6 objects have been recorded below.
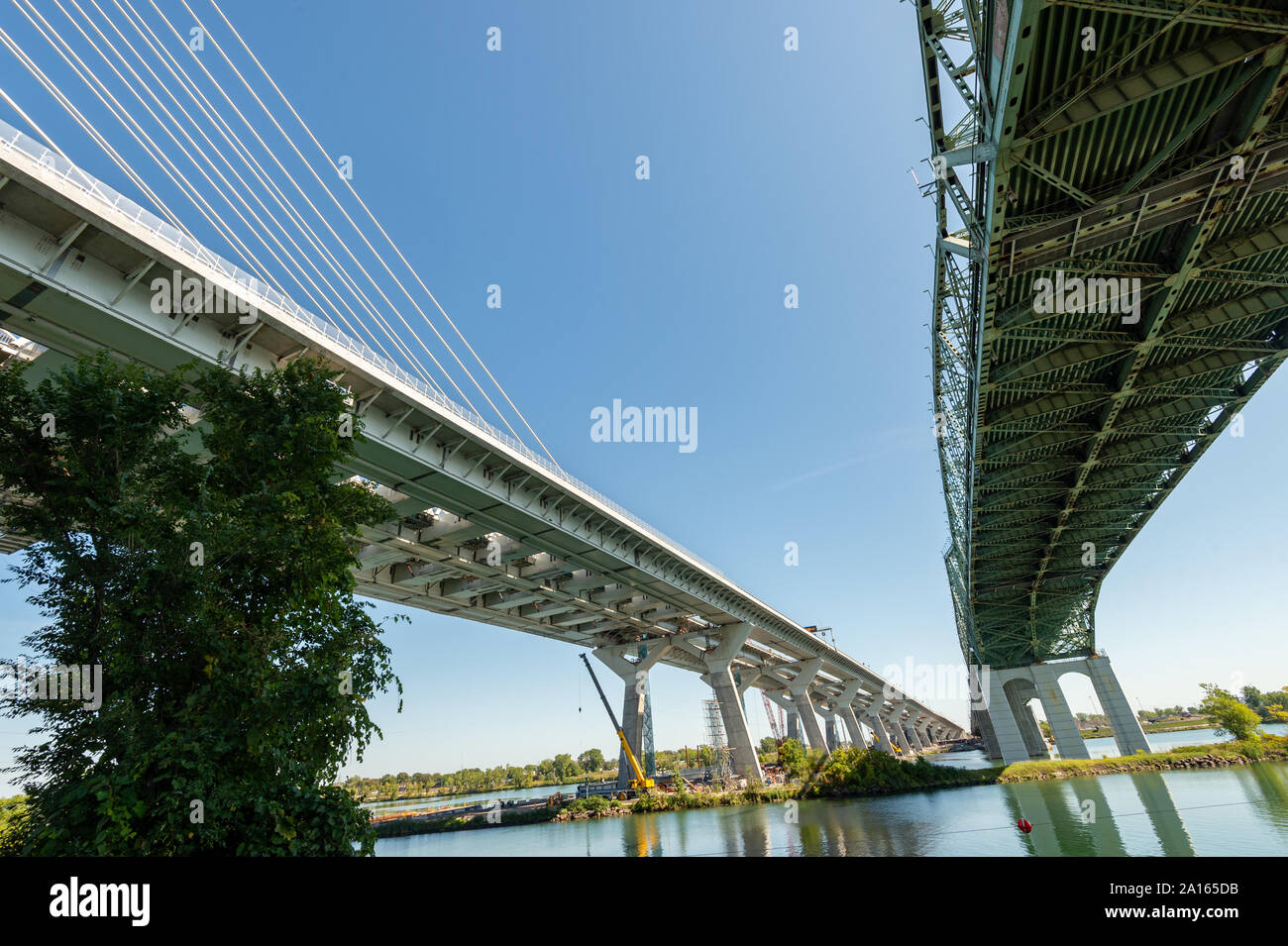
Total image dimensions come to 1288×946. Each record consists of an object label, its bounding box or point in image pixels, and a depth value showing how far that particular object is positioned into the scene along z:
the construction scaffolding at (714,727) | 85.28
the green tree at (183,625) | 10.28
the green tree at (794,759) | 50.88
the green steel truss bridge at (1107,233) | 14.39
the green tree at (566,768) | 145.62
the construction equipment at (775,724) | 174.00
